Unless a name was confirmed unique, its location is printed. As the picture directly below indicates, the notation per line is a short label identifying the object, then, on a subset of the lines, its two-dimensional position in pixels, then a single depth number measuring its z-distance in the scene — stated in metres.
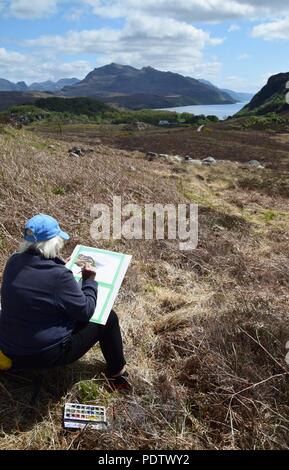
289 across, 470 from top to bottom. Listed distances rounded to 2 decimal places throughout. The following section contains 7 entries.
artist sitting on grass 3.25
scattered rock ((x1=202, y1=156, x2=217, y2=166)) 21.15
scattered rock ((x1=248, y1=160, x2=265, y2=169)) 22.34
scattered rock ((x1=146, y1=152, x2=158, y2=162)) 21.15
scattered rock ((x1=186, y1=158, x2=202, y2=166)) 20.55
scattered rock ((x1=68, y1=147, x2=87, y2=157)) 14.97
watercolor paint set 3.38
